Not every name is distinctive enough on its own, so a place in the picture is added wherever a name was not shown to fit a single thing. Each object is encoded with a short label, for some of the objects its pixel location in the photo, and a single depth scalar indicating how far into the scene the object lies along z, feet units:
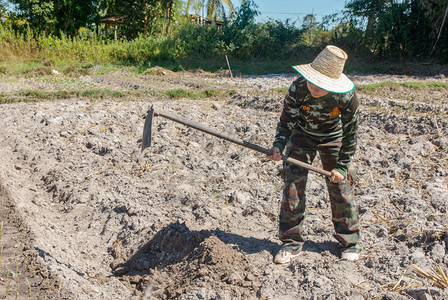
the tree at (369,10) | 44.14
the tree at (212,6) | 77.42
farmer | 8.72
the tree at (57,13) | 58.23
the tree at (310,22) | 50.07
